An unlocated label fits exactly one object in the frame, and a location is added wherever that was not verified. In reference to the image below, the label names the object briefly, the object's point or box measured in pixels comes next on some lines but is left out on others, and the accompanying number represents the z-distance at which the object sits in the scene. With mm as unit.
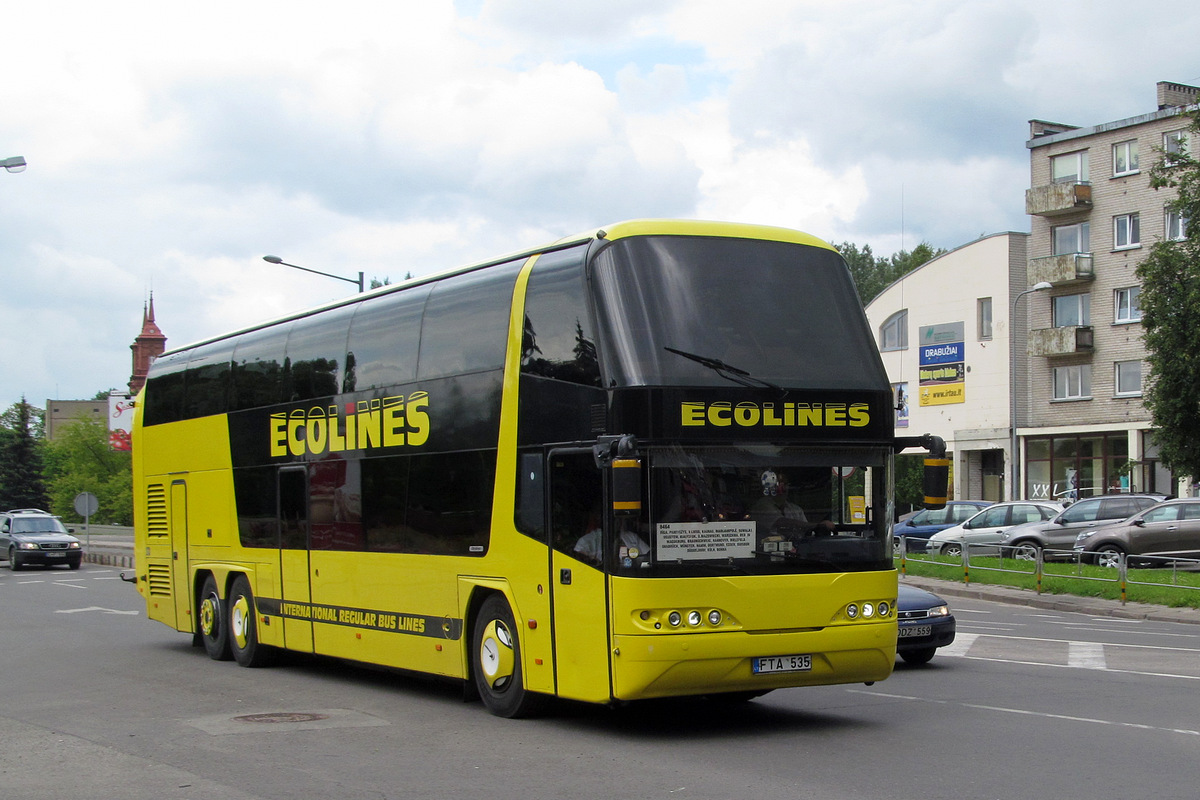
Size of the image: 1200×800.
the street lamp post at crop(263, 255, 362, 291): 34469
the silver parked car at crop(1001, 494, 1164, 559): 33156
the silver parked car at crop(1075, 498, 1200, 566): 29844
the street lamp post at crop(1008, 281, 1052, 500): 51016
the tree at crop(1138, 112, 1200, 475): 37188
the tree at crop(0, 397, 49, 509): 105312
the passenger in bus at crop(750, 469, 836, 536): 10391
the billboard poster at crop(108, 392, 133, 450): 72125
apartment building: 55625
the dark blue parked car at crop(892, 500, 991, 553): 39969
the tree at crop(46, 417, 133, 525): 106812
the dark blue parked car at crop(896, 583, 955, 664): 15188
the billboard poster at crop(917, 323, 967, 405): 63656
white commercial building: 61500
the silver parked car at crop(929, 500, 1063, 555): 35625
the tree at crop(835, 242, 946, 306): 106938
